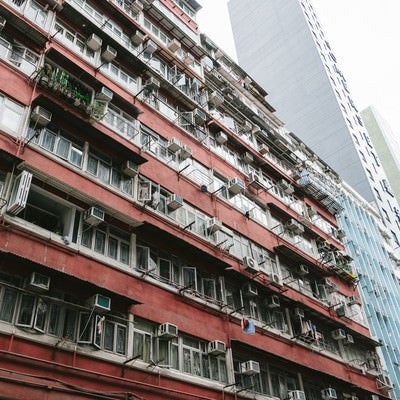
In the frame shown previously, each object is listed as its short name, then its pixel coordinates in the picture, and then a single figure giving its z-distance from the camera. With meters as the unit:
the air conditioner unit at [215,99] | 21.95
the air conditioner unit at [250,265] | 17.33
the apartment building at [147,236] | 10.99
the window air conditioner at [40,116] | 12.99
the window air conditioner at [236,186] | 19.17
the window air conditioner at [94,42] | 16.69
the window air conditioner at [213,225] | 17.06
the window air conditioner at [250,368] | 14.58
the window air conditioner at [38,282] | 10.45
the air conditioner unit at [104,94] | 15.45
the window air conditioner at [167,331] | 12.72
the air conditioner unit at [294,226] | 22.53
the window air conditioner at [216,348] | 13.96
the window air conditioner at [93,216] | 12.71
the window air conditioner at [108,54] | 17.04
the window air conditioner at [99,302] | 11.29
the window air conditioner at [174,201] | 15.77
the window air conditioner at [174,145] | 17.25
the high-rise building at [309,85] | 41.47
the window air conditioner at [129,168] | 14.98
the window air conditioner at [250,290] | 16.94
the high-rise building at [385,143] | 69.12
